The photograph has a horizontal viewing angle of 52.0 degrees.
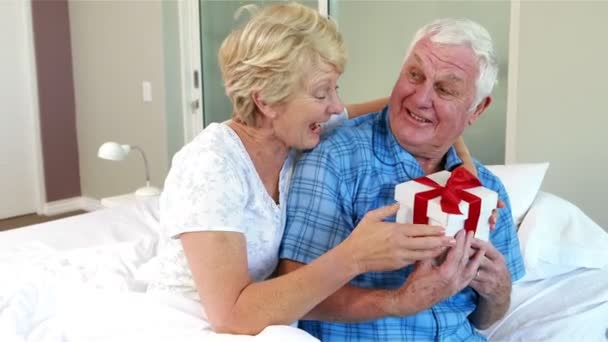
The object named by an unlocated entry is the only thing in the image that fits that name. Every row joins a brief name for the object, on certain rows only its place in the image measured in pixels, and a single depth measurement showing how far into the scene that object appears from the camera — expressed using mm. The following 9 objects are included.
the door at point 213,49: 3512
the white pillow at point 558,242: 1646
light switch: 3762
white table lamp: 2541
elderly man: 1176
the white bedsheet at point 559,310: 1459
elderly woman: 1007
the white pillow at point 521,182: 1773
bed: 1173
